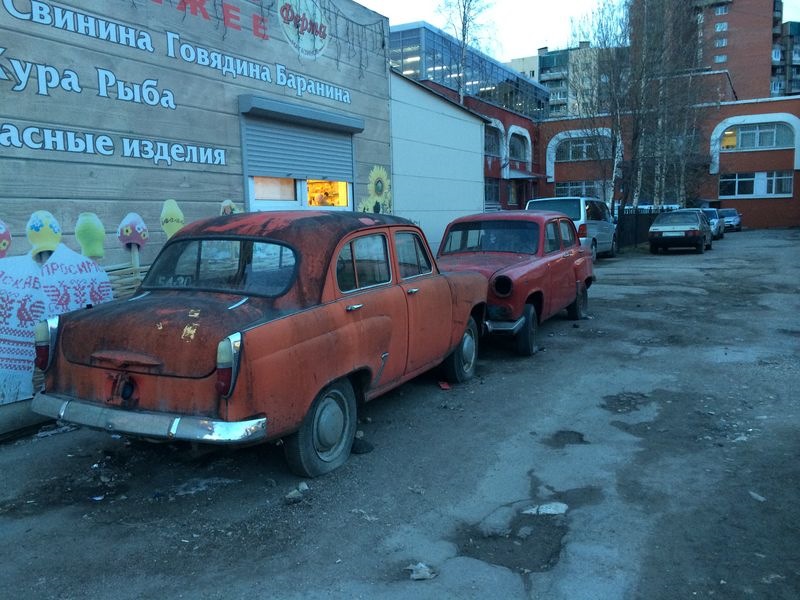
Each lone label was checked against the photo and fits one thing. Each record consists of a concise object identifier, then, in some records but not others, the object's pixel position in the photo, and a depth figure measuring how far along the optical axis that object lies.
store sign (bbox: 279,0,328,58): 9.02
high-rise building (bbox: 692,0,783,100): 68.56
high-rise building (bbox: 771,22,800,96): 84.62
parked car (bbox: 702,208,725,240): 30.81
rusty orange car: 3.59
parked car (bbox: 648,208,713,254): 22.34
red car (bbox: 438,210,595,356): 7.10
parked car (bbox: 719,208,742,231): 38.72
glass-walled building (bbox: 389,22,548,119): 34.12
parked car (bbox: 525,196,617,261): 17.38
